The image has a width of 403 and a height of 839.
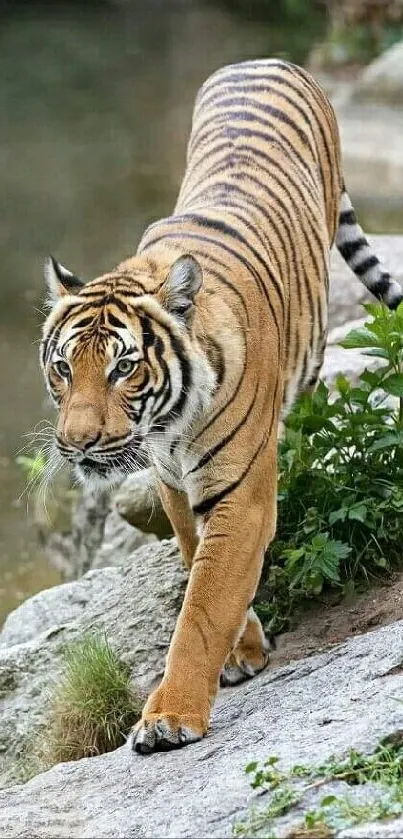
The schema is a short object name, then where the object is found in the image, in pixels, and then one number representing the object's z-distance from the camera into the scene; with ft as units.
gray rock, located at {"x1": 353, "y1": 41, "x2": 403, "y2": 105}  93.50
